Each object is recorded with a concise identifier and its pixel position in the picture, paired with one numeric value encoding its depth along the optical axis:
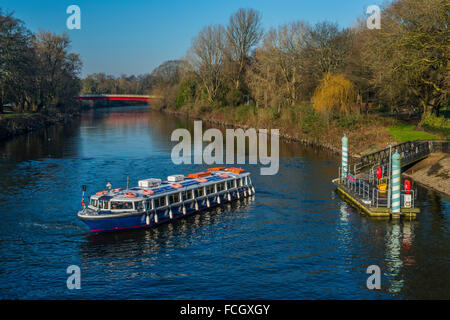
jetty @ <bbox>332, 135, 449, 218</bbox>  44.47
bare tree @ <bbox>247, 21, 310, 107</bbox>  111.00
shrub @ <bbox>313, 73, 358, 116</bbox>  89.62
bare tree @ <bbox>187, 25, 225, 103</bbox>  151.00
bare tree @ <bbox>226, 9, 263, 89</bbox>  149.62
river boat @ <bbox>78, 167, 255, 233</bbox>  40.69
